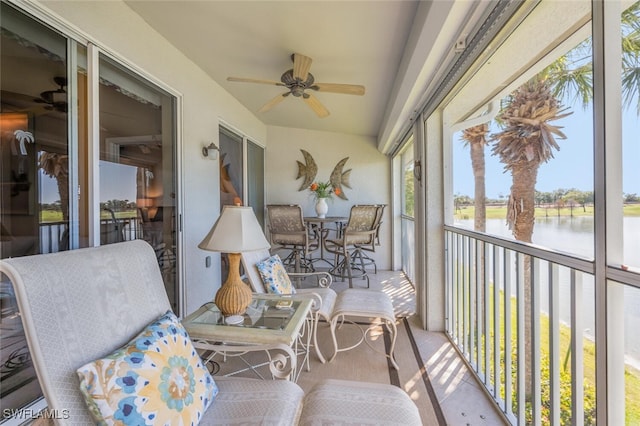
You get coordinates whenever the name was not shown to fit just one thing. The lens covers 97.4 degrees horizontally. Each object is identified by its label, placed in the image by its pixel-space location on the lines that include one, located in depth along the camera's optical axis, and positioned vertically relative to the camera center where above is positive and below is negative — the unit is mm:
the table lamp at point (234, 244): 1543 -179
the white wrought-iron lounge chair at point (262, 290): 2199 -626
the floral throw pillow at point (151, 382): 856 -571
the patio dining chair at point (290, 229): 4156 -258
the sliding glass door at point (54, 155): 1468 +361
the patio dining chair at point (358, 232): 4152 -313
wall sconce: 3210 +705
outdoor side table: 1388 -625
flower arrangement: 4945 +408
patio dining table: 4449 -262
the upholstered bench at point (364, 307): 2139 -758
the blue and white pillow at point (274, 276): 2291 -547
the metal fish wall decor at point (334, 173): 5352 +734
